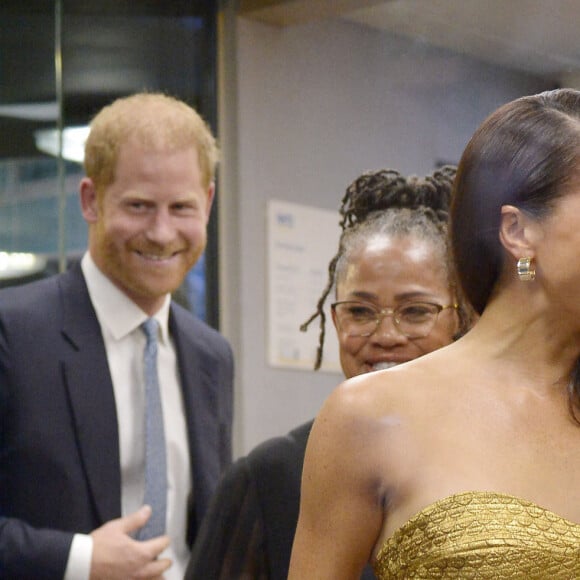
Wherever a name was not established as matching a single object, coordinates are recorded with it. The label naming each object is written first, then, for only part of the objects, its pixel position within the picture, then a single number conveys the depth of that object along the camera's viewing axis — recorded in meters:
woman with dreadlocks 1.83
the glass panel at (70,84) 3.63
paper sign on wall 3.65
